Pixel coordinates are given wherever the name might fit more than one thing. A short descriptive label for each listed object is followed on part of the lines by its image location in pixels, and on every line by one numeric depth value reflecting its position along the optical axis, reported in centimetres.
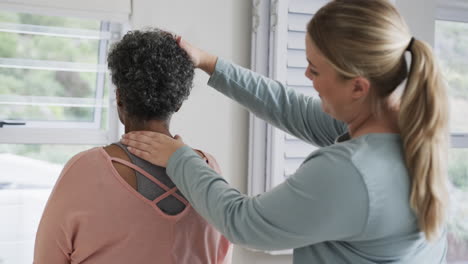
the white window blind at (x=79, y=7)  199
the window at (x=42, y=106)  211
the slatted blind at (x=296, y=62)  221
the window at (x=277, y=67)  219
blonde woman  99
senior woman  112
